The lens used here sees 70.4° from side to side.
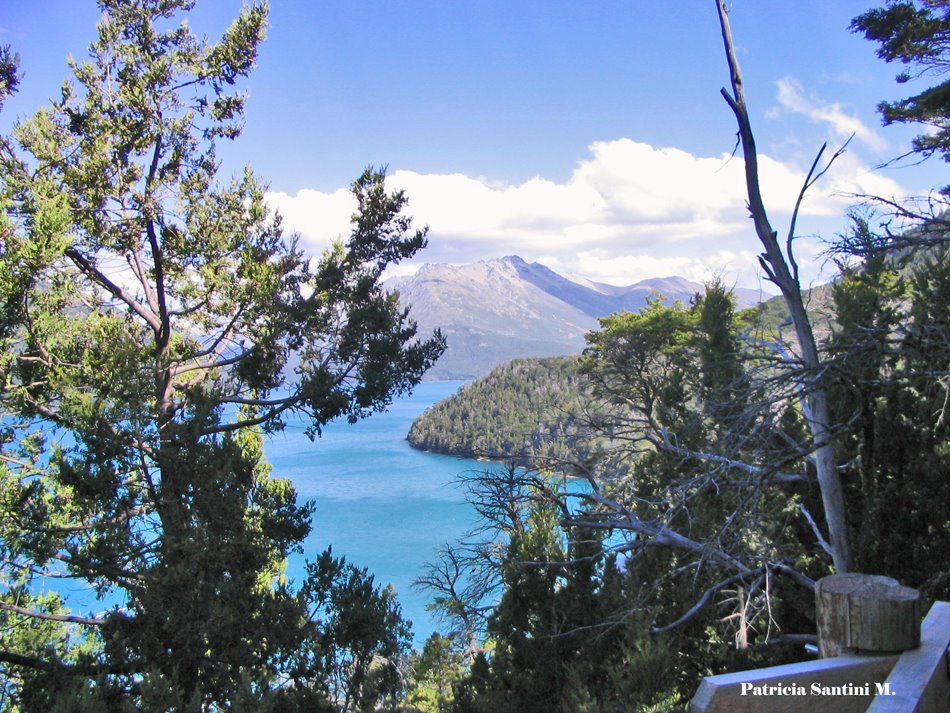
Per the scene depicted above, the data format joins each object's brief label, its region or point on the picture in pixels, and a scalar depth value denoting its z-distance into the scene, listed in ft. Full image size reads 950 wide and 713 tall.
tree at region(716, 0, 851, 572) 12.94
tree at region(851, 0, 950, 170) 28.07
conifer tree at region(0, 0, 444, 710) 15.05
